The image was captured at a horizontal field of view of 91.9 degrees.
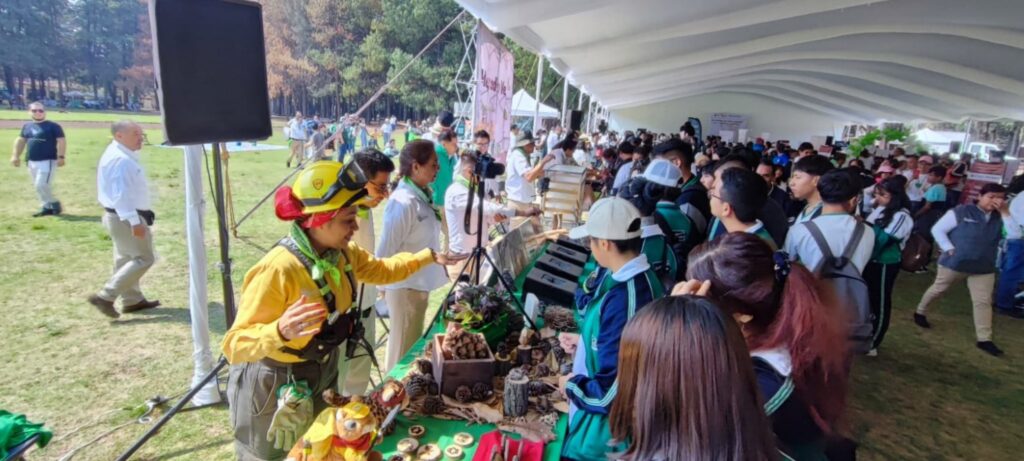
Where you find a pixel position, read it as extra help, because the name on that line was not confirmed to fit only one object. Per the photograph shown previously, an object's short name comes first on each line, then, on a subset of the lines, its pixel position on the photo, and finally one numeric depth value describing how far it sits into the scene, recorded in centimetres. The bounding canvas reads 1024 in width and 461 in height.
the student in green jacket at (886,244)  308
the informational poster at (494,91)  601
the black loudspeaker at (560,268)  392
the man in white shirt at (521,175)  641
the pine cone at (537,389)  218
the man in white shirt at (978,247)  457
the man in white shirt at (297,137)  1684
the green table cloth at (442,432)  183
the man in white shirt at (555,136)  1658
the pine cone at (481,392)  211
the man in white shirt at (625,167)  644
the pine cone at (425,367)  225
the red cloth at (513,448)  175
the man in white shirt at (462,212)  393
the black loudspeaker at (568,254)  447
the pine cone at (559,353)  251
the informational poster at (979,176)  827
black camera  295
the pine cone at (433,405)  201
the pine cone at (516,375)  205
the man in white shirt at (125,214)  423
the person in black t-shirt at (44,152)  743
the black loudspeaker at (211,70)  236
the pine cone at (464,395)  209
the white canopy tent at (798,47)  709
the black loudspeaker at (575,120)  1567
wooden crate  211
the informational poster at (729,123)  2680
